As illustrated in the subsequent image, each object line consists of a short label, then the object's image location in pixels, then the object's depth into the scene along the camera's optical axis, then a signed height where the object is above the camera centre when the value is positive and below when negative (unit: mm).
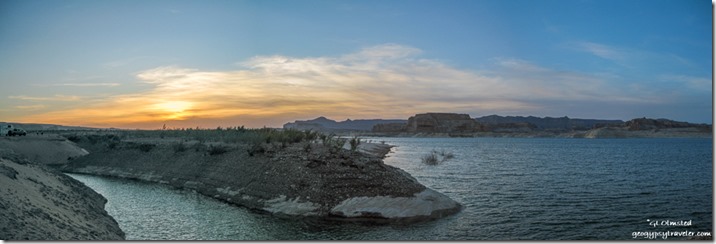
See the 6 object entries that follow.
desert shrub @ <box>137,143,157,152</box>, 41000 -1502
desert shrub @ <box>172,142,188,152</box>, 37250 -1357
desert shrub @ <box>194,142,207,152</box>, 35169 -1274
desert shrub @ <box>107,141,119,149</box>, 45812 -1507
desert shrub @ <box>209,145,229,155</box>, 32562 -1355
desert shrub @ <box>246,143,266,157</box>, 29123 -1200
